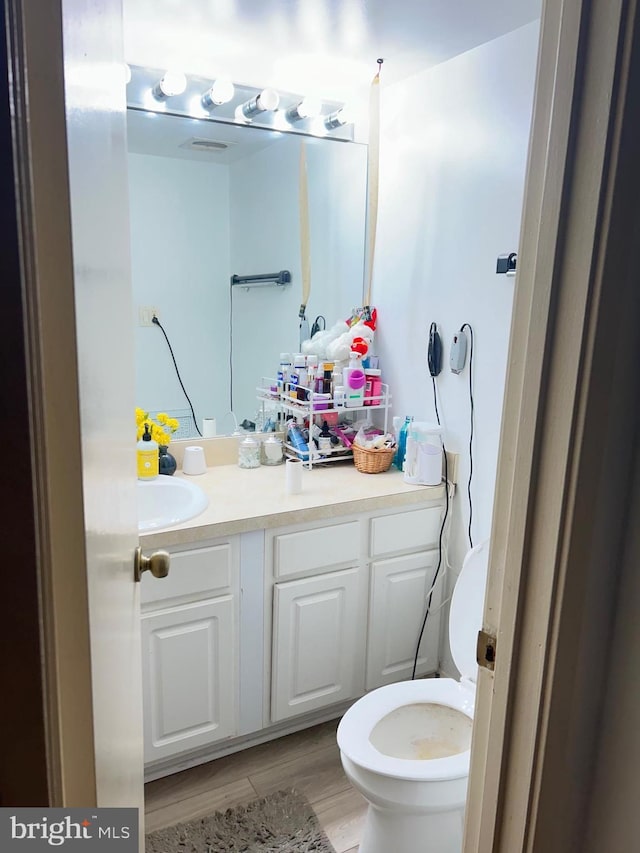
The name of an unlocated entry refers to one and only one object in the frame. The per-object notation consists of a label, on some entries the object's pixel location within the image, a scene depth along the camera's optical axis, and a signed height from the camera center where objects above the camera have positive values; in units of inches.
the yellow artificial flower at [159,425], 82.2 -15.6
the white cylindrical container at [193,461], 86.3 -20.3
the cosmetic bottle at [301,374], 90.6 -8.4
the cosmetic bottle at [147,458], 79.7 -18.8
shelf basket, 89.2 -19.8
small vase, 85.1 -20.3
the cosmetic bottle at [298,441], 91.4 -18.3
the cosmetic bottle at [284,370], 93.3 -8.1
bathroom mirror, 82.5 +9.1
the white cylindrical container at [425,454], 84.8 -17.9
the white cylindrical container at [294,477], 79.6 -20.3
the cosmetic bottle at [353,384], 91.7 -9.6
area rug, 65.7 -55.0
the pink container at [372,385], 94.8 -10.0
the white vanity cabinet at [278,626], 70.6 -37.6
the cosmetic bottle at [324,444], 92.2 -18.5
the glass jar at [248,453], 90.7 -19.9
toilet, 56.7 -41.2
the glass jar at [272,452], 92.4 -20.0
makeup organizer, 89.7 -13.5
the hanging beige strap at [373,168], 89.3 +21.8
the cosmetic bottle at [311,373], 89.7 -8.2
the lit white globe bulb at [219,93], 81.2 +27.9
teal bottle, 92.1 -18.1
